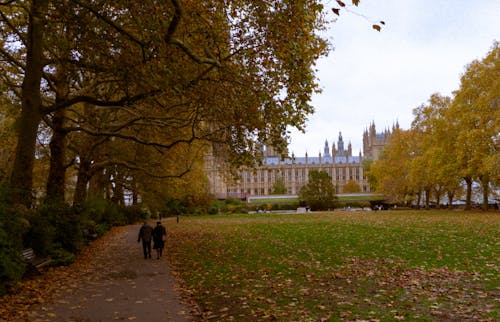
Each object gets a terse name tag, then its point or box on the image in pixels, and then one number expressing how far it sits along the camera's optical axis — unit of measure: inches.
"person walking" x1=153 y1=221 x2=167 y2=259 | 636.7
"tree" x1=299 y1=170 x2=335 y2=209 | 2549.2
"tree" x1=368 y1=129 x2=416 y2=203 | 2197.3
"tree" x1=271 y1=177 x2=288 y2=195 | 4365.2
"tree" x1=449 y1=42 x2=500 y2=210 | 1412.4
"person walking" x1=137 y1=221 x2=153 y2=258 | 631.2
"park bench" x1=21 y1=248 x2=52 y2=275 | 449.3
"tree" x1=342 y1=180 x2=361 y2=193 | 4510.3
